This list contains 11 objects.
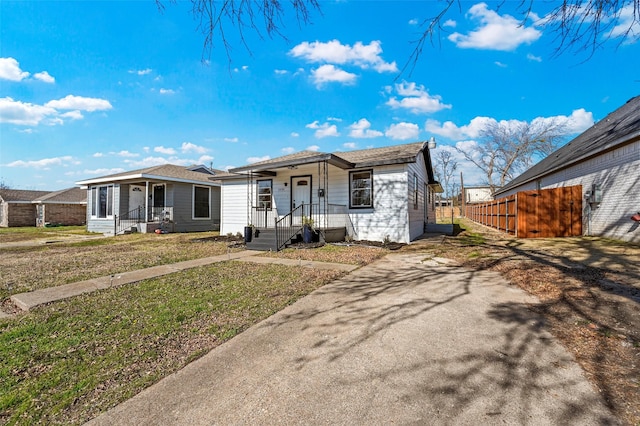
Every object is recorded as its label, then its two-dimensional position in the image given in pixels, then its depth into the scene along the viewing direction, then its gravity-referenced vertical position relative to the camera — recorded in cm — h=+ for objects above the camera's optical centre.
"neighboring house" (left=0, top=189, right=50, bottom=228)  2581 +5
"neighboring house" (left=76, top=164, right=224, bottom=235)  1670 +62
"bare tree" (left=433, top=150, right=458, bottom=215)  4612 +719
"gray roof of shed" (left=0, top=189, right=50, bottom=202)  2725 +169
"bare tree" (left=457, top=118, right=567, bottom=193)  3159 +783
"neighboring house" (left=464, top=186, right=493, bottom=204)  5128 +317
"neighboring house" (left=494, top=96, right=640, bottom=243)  855 +126
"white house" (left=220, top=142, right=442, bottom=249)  1090 +76
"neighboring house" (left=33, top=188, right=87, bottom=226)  2567 +23
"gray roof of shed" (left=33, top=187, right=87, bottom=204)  2629 +134
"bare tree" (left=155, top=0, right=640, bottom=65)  295 +205
